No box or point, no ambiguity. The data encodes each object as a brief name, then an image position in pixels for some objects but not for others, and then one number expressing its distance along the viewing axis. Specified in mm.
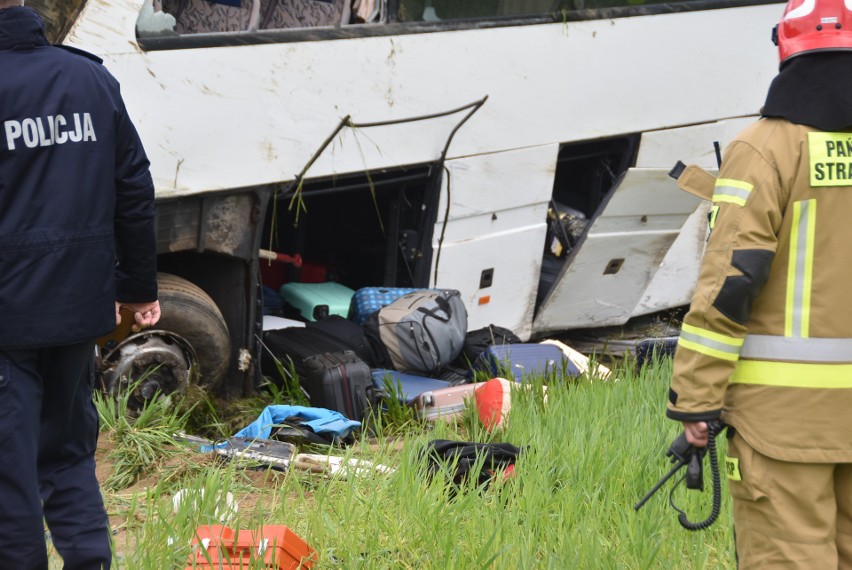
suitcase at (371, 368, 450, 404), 10212
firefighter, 4469
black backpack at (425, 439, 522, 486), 7177
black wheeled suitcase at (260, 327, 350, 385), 10664
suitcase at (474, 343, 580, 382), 10758
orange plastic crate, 5234
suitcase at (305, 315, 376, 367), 11125
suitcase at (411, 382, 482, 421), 10023
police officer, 4937
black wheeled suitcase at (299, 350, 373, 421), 10008
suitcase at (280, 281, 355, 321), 12000
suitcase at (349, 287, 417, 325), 11578
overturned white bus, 9047
